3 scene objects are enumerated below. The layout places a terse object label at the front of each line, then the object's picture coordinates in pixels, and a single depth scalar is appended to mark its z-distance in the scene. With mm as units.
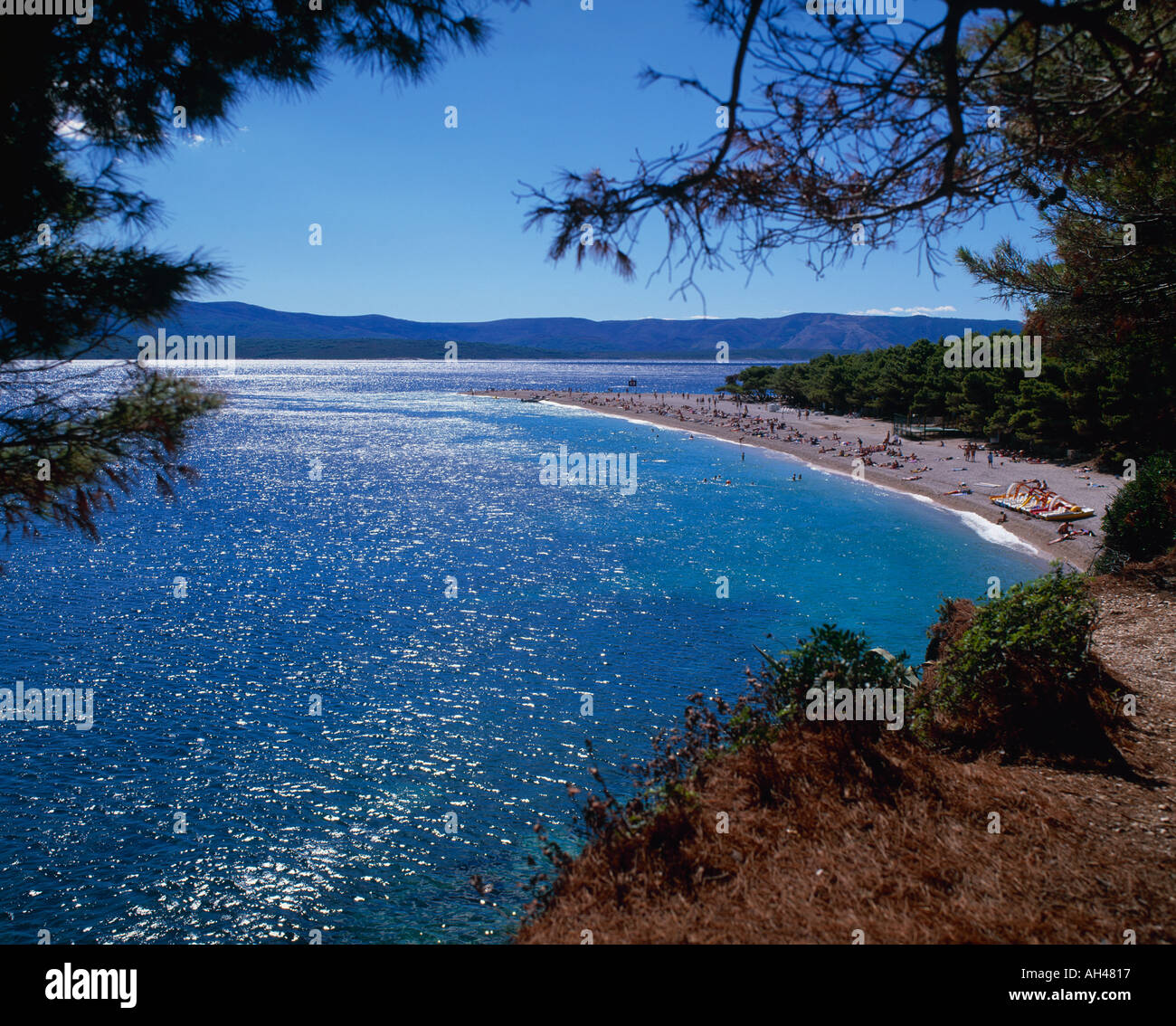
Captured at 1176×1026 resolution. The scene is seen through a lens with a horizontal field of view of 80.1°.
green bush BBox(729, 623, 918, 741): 8062
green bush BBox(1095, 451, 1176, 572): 17250
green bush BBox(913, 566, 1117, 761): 7781
